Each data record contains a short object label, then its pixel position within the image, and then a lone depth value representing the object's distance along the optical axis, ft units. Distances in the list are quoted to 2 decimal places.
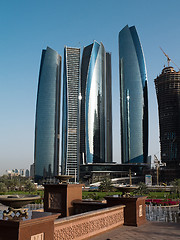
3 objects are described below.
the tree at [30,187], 215.76
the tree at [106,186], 215.00
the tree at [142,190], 165.30
